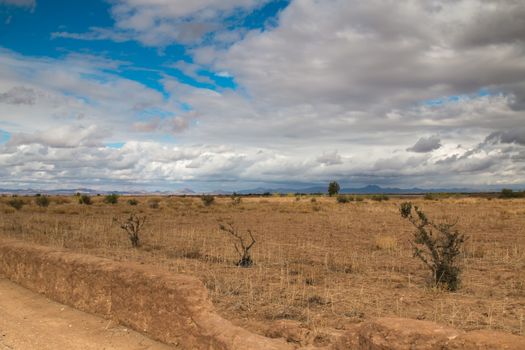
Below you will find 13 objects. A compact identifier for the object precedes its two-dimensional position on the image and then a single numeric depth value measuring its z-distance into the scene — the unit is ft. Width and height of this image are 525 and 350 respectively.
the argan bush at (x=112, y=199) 176.76
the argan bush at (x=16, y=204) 129.39
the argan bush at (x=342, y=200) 197.14
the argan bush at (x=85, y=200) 165.27
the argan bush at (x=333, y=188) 323.98
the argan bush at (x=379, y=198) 232.94
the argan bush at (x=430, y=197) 225.66
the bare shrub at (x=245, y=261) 42.29
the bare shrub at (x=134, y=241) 54.70
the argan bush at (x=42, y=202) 142.12
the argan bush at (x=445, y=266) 33.92
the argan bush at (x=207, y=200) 161.06
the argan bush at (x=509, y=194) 247.91
